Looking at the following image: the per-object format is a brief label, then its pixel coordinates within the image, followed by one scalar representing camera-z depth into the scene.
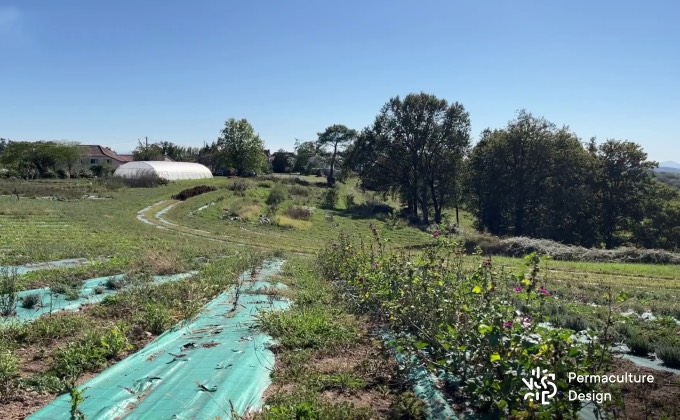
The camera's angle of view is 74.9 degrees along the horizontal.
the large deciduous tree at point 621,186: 36.38
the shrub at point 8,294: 6.60
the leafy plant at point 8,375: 4.14
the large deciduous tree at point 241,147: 64.31
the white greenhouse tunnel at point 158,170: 52.25
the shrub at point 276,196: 39.46
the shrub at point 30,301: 6.88
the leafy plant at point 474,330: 2.90
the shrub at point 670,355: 4.98
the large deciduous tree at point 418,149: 44.16
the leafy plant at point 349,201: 45.42
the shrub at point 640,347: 5.39
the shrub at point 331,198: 45.28
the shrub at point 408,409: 3.74
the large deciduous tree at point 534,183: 37.50
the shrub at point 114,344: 5.17
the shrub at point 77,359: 4.59
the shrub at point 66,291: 7.55
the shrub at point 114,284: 8.43
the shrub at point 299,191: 47.69
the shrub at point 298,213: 34.28
